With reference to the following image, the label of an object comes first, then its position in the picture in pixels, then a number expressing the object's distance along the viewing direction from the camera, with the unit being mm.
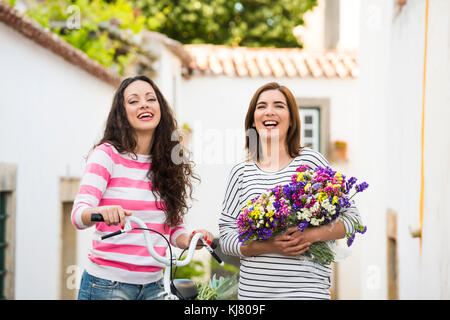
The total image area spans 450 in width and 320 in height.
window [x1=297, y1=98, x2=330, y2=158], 15148
